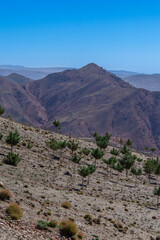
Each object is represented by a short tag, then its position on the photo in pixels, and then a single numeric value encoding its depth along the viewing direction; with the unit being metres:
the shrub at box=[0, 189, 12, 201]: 30.99
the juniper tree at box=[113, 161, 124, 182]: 80.19
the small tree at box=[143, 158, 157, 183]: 89.38
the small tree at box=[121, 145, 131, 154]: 115.11
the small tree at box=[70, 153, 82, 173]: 70.69
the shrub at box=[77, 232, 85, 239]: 28.50
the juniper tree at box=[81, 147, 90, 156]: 92.88
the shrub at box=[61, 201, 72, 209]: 39.13
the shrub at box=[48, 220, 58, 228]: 28.58
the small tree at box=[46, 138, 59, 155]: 81.25
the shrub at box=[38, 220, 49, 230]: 26.67
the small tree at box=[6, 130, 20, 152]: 65.31
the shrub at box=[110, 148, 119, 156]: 109.68
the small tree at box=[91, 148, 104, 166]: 82.19
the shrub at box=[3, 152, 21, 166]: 57.06
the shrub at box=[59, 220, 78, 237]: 27.66
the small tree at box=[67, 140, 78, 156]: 82.50
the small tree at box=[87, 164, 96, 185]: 64.54
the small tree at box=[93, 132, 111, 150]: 102.75
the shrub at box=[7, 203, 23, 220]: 26.48
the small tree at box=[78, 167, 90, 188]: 61.34
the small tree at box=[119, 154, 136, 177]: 84.75
